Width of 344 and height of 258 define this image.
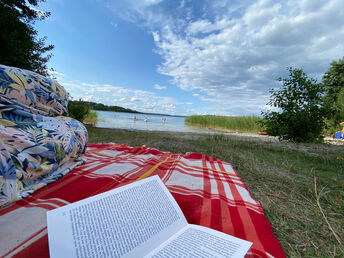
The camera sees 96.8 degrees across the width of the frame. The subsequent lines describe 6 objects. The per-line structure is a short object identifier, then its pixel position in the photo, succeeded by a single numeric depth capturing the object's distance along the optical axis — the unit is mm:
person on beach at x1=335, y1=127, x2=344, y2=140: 6964
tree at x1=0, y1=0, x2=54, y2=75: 3150
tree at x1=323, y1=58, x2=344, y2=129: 12823
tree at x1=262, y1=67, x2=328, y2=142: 3508
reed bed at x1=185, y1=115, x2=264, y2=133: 9665
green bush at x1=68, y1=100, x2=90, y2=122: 5338
